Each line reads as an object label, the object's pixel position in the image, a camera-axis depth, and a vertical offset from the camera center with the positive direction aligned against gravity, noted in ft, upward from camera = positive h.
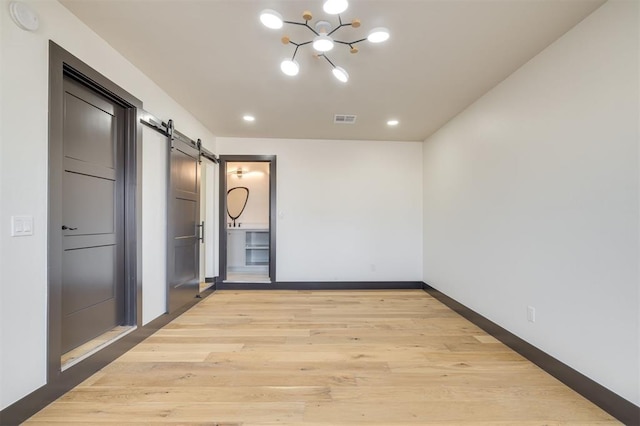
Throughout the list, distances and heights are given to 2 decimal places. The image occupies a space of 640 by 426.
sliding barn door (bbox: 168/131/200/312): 10.47 -0.30
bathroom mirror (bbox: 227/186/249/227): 21.18 +1.20
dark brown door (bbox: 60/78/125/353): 6.64 +0.02
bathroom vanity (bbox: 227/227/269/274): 19.36 -2.45
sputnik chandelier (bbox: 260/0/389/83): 5.25 +3.92
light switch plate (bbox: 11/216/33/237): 5.05 -0.17
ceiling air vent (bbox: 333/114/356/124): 12.19 +4.34
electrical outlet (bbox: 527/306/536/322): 7.65 -2.76
